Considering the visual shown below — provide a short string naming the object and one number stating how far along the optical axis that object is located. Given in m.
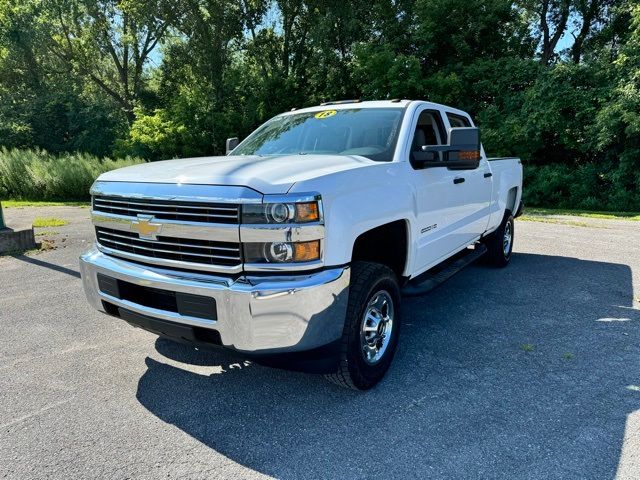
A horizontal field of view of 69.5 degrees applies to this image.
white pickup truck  2.58
